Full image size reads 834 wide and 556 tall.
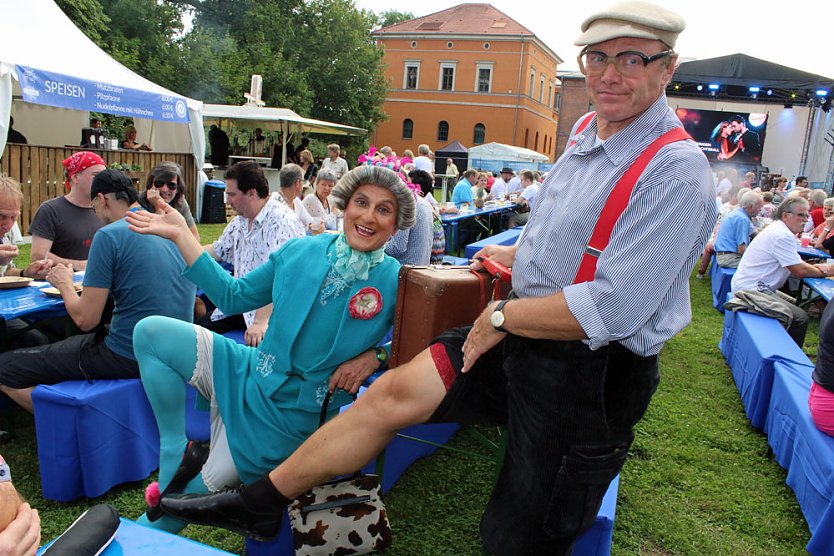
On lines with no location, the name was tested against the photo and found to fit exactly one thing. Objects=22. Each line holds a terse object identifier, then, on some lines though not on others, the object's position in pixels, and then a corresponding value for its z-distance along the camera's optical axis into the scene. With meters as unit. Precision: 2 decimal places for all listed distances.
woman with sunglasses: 4.74
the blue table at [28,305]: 3.28
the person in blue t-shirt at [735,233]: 8.02
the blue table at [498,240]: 8.27
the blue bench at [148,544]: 1.45
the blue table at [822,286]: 5.68
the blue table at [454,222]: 10.61
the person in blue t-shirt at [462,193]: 12.76
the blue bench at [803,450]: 2.84
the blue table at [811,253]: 7.89
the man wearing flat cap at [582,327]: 1.56
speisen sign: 7.83
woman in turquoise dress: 2.33
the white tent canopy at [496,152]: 32.38
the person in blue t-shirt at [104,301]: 3.01
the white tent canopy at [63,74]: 7.81
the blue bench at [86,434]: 2.90
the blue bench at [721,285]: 7.71
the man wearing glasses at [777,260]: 6.05
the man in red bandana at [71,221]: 4.47
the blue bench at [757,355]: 4.24
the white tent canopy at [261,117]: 17.41
